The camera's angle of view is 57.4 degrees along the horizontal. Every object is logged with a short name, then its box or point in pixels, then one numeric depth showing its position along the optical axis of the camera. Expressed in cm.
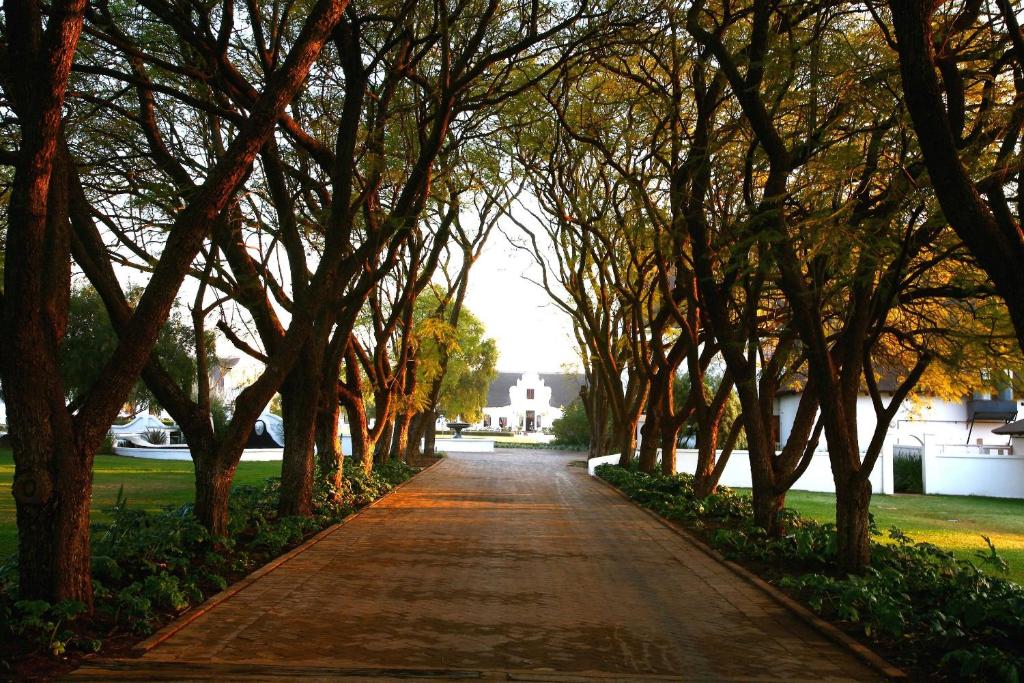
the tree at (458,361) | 2369
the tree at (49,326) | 584
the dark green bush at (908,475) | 2988
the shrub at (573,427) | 5009
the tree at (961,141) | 524
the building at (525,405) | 8619
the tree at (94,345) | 3070
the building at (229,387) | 5406
